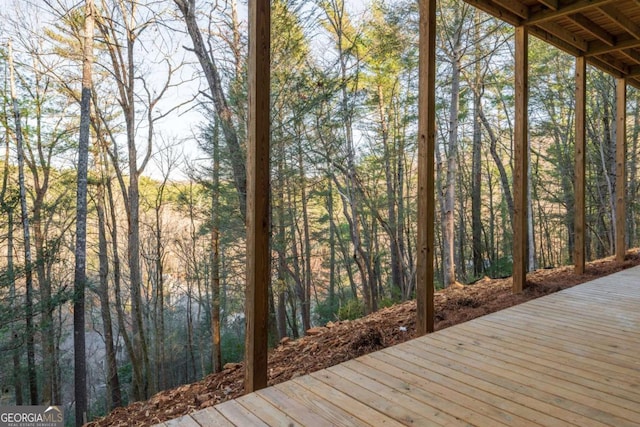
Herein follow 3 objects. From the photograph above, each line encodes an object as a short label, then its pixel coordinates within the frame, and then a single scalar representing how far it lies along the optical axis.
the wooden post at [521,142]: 3.96
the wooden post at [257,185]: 1.99
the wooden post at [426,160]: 2.86
